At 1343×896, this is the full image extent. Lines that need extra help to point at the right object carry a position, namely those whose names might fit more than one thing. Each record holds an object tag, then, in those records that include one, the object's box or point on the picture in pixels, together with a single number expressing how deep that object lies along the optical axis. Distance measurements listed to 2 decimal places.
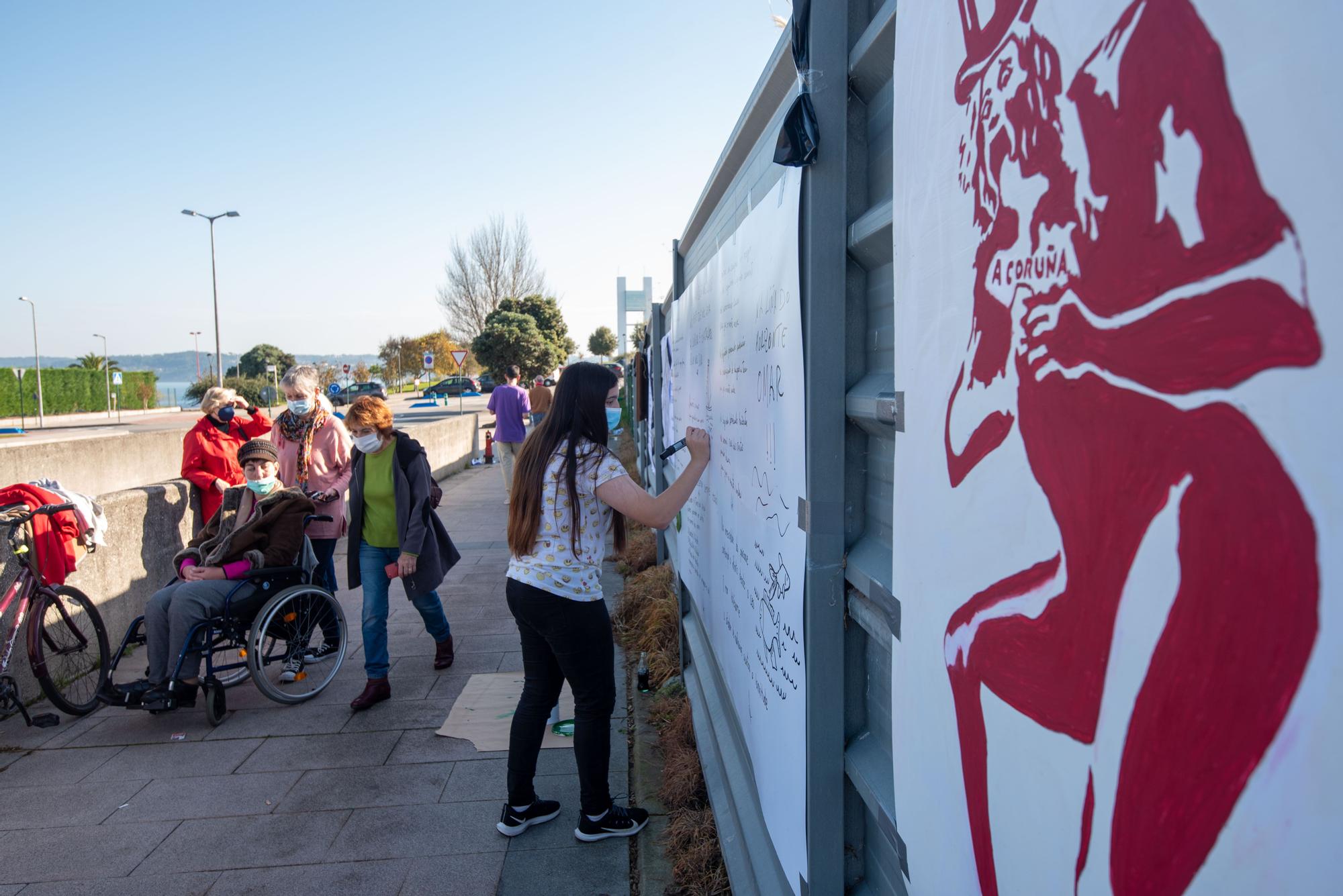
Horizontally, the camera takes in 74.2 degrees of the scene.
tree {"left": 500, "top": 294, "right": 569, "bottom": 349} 41.35
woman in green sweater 5.07
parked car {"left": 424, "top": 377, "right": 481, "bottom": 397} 56.97
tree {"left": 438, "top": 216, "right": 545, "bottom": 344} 45.53
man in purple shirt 12.38
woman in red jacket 6.63
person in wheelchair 4.82
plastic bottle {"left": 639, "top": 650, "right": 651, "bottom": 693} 5.31
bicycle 4.77
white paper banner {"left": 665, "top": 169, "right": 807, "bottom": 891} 1.97
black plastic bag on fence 1.71
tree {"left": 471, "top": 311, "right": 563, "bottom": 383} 37.84
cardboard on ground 4.76
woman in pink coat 5.86
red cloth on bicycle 4.88
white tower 44.09
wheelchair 4.93
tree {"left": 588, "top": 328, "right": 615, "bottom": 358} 76.38
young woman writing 3.29
